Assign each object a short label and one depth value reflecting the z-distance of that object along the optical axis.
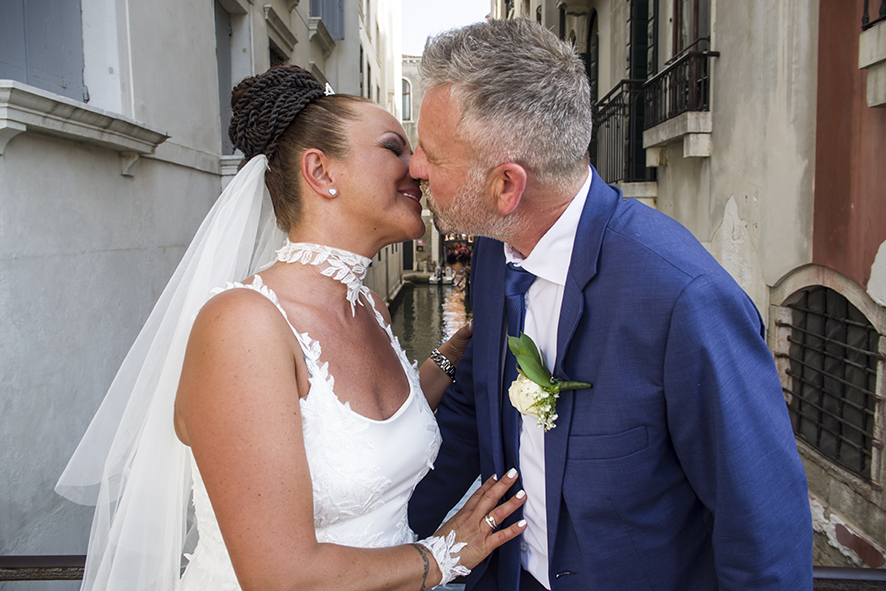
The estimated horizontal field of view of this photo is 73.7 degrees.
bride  1.26
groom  1.24
